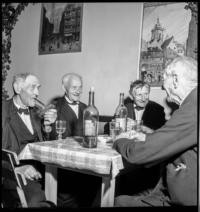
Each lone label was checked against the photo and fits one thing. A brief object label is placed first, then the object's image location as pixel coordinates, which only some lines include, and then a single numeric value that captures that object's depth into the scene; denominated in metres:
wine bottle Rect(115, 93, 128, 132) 2.26
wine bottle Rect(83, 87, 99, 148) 1.51
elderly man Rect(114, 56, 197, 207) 1.17
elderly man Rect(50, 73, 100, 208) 2.04
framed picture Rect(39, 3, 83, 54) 2.01
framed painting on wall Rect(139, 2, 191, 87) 2.18
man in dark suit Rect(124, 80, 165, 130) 2.29
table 1.34
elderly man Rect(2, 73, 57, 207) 1.54
